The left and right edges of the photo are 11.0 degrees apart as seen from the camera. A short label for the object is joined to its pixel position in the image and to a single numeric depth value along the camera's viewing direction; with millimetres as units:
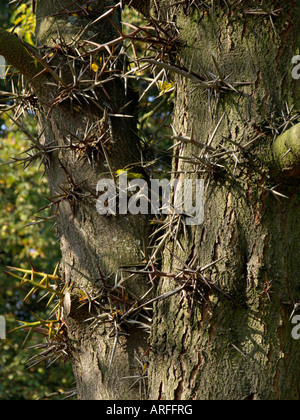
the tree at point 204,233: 3985
